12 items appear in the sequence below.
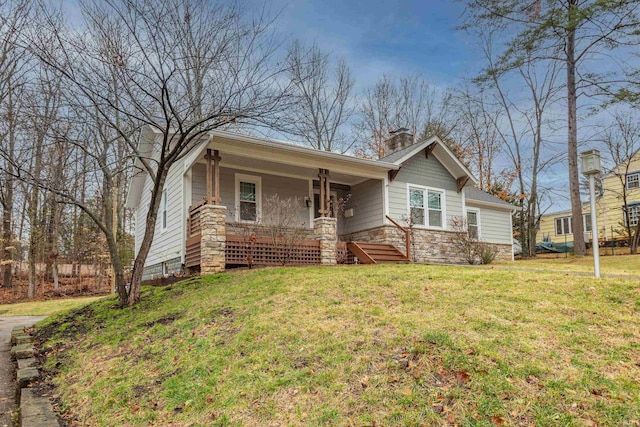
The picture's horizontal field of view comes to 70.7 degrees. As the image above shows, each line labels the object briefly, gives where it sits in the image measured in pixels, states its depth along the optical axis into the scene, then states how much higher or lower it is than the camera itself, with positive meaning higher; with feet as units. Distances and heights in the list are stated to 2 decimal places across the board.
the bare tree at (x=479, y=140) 87.15 +20.16
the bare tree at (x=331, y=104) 80.64 +26.27
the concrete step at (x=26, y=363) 19.56 -4.84
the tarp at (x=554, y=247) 76.22 -1.01
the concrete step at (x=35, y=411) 13.76 -5.15
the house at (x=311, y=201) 36.27 +4.73
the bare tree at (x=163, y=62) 25.45 +11.10
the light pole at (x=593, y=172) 24.51 +3.78
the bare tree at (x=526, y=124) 77.30 +21.39
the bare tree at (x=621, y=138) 71.51 +16.47
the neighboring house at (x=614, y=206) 85.05 +6.72
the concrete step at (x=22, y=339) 24.34 -4.70
